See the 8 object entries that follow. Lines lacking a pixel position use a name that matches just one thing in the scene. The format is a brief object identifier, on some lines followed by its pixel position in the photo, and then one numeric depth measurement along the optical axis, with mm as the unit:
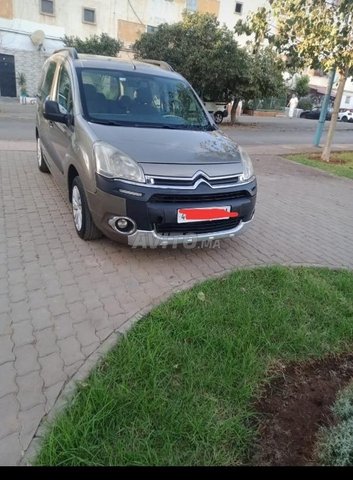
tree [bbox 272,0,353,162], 8258
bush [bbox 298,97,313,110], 38406
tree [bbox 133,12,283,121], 17047
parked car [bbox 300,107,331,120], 35094
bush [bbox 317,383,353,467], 1767
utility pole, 11441
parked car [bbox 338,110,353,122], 36469
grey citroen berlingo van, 3158
